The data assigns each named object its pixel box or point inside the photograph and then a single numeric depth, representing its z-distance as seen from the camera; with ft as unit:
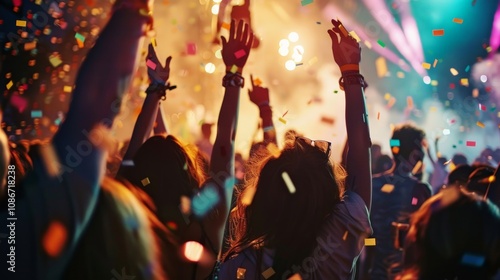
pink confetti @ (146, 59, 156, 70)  9.59
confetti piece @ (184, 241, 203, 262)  6.44
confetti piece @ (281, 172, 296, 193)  6.04
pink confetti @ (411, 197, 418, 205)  11.89
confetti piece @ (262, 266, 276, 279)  5.85
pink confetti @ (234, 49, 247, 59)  7.39
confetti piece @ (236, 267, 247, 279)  5.94
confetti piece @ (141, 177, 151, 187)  6.80
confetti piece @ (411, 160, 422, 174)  12.69
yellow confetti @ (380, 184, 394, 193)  12.35
